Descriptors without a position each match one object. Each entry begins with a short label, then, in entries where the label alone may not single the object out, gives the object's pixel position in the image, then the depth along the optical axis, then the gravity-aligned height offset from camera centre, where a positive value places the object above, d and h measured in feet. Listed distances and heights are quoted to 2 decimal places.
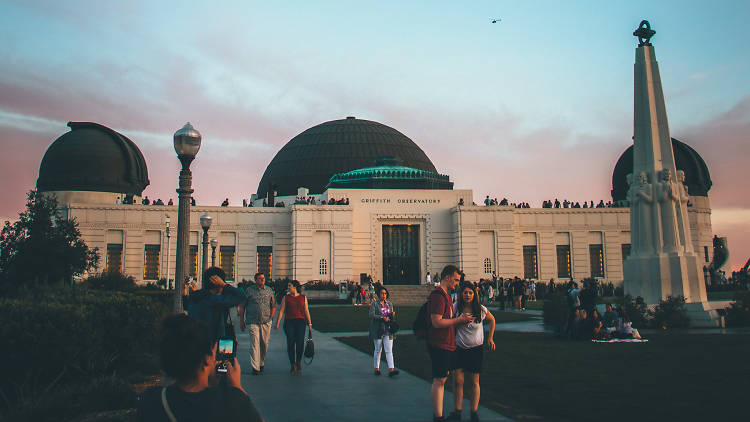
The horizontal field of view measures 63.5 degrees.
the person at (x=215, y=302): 25.54 -0.81
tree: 94.48 +5.41
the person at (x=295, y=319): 38.47 -2.30
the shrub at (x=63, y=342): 29.63 -3.10
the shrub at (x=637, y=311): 67.31 -3.12
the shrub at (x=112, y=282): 111.47 +0.23
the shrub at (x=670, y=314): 66.59 -3.47
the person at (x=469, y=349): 25.29 -2.78
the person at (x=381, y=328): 37.17 -2.80
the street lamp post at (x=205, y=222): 74.59 +7.51
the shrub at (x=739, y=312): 69.82 -3.41
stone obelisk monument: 70.74 +8.72
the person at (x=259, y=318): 37.90 -2.25
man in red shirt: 24.26 -2.05
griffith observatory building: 157.07 +14.45
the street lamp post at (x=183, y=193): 31.12 +4.90
